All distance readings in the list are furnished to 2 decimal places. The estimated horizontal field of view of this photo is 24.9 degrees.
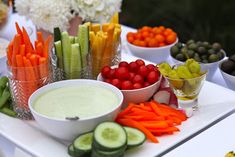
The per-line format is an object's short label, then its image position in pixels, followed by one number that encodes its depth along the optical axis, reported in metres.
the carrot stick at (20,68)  0.93
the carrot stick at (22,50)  0.94
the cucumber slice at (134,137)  0.83
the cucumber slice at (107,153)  0.79
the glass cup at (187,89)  0.93
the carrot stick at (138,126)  0.88
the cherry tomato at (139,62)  0.99
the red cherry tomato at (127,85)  0.96
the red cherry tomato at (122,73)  0.97
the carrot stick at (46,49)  0.95
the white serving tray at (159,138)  0.87
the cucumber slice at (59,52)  0.98
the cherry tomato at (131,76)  0.97
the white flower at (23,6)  1.21
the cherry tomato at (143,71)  0.98
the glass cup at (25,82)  0.94
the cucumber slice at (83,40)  1.00
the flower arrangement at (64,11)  1.17
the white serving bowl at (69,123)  0.84
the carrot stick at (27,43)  0.95
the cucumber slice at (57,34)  1.01
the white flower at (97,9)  1.17
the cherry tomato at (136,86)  0.96
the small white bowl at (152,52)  1.22
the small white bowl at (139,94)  0.96
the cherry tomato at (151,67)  0.99
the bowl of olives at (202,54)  1.11
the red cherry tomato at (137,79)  0.96
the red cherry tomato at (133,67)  0.99
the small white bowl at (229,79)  1.07
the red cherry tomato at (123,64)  1.00
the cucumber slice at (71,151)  0.82
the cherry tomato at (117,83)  0.96
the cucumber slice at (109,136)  0.79
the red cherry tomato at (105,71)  0.99
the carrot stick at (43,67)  0.94
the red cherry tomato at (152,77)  0.97
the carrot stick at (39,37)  0.97
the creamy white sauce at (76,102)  0.87
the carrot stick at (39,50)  0.96
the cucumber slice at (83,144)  0.81
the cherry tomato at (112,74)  0.98
